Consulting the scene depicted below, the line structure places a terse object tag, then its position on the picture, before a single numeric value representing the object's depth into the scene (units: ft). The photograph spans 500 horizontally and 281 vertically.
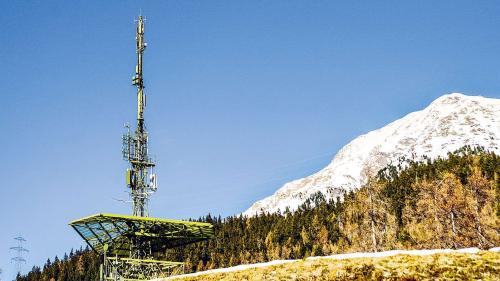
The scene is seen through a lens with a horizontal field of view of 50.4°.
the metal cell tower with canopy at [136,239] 143.74
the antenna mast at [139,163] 175.22
